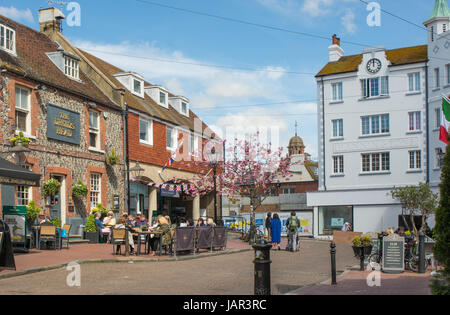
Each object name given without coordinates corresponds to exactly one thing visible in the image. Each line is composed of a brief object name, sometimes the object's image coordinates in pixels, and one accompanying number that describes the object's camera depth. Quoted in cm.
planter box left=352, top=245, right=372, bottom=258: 1534
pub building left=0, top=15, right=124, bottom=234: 2067
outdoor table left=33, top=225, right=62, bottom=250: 1828
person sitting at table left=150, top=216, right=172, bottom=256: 1814
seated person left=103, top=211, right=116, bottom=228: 2272
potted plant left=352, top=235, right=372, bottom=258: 1536
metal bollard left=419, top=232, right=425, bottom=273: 1439
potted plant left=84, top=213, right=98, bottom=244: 2256
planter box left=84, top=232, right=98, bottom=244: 2255
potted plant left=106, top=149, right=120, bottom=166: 2600
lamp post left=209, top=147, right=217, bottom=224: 2685
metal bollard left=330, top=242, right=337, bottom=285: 1234
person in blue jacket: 2333
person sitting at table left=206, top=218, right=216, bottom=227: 2204
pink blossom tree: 3544
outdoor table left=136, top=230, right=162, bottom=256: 1762
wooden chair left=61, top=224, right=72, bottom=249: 1981
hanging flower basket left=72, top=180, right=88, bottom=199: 2348
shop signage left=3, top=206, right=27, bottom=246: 1703
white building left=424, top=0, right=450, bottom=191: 3422
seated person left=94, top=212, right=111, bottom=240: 2253
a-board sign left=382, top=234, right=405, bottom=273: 1467
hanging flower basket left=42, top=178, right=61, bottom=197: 2175
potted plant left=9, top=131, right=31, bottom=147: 2014
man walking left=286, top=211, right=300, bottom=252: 2253
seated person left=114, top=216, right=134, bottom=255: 1768
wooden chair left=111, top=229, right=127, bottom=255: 1748
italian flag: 1697
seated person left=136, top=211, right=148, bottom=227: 2138
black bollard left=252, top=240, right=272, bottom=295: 956
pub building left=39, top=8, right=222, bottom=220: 2819
